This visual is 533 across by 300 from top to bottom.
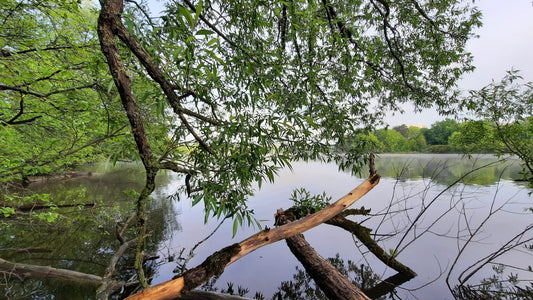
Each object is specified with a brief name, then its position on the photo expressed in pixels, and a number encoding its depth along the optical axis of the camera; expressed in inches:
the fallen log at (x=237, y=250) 74.2
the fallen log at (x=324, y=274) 123.1
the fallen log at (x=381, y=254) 166.7
